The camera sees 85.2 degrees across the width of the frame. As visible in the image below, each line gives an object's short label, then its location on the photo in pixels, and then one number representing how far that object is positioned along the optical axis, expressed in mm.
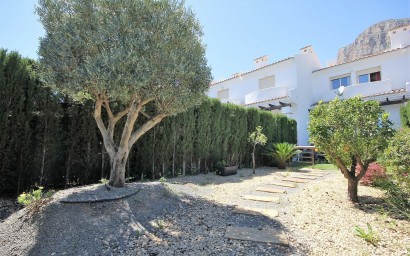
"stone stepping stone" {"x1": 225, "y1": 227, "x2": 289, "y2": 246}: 3727
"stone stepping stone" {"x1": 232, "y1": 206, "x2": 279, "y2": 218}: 5066
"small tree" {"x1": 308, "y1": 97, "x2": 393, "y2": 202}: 5543
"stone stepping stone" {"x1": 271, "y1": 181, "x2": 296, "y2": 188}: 8181
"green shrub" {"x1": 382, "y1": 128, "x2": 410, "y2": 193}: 4473
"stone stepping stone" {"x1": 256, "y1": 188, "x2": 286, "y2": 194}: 7289
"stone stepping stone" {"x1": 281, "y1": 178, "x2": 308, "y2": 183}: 8997
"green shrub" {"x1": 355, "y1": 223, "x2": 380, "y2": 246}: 3746
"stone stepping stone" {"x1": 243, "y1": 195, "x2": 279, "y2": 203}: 6293
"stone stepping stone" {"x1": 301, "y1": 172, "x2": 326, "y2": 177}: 10659
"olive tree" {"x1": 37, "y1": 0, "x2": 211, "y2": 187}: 4742
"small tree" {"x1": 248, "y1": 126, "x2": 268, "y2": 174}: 11383
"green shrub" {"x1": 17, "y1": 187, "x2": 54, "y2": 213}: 4472
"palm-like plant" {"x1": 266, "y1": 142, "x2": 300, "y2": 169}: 12719
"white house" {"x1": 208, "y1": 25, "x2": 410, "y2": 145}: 16641
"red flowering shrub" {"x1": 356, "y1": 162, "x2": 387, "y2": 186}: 7484
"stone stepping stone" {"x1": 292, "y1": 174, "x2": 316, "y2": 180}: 9680
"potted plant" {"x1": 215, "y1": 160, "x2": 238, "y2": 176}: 10203
